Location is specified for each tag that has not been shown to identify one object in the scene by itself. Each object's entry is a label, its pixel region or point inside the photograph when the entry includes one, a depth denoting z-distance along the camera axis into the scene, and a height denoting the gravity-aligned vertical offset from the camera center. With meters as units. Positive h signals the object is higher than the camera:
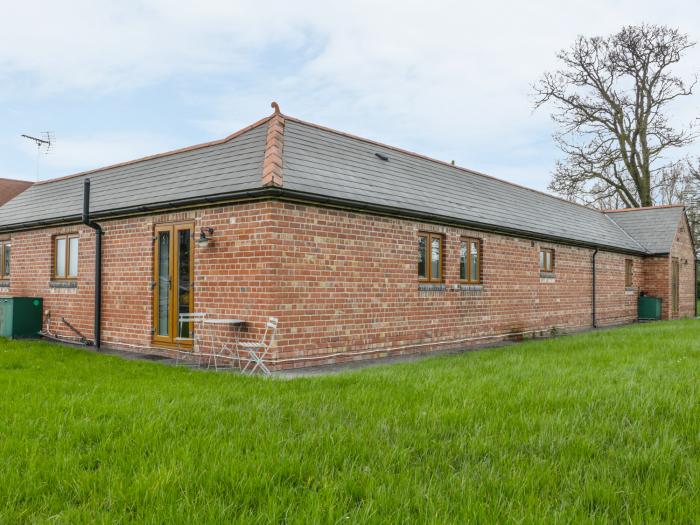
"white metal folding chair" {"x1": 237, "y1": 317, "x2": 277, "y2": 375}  9.08 -1.17
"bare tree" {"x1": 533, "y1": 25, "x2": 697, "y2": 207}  32.72 +10.21
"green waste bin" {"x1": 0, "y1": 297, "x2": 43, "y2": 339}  13.67 -0.96
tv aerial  26.54 +6.20
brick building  10.05 +0.63
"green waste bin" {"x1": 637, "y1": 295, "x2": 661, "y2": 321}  23.50 -1.06
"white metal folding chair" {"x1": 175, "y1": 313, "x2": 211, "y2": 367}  10.49 -0.99
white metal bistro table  9.59 -1.03
